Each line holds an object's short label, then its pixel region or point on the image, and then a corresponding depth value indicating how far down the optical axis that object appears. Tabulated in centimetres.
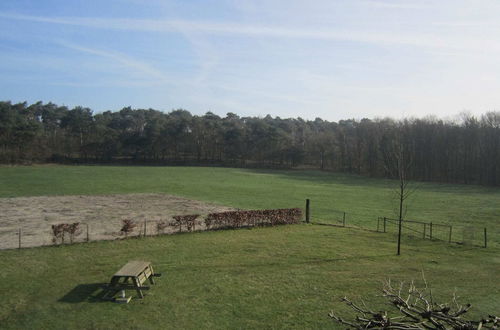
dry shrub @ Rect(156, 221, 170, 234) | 2180
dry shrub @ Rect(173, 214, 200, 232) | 2245
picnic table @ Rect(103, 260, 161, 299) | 1184
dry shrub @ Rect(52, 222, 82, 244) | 1869
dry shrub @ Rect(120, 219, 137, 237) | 2043
